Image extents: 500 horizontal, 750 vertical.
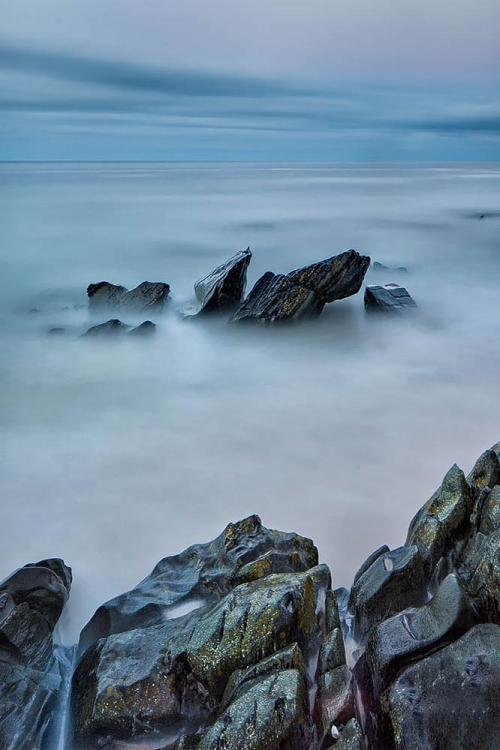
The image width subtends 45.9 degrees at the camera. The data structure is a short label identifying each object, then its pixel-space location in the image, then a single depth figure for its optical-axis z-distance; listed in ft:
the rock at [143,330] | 60.64
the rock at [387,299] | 66.74
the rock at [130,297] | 67.62
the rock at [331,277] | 61.52
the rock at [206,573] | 22.18
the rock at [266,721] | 14.49
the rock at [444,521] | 20.77
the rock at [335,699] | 15.19
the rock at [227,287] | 63.77
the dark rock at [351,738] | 14.09
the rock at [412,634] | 15.52
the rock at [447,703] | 13.64
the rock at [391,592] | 19.58
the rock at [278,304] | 61.21
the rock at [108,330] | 60.18
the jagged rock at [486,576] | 16.44
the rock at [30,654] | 17.94
